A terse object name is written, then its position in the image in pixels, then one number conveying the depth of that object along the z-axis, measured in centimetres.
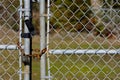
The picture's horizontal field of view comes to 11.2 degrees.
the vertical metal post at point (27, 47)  418
